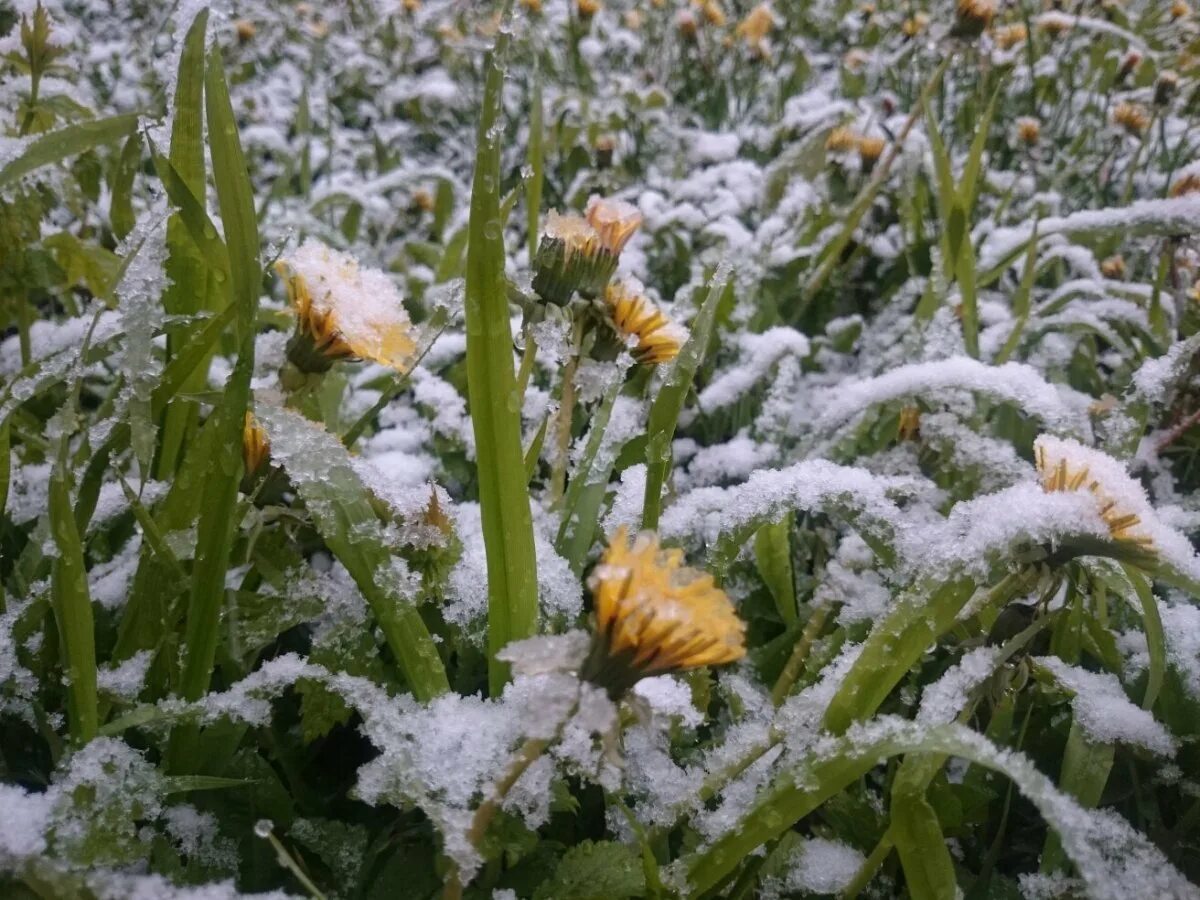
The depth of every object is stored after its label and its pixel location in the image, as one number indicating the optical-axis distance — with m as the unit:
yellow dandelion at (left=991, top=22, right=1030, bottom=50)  0.85
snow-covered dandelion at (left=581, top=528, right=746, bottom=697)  0.15
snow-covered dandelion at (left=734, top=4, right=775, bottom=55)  0.94
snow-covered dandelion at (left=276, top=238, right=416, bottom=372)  0.23
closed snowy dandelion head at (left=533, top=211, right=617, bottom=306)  0.23
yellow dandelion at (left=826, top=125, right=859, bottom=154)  0.62
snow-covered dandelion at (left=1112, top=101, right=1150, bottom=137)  0.60
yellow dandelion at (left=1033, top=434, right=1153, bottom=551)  0.18
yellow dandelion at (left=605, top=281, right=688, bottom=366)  0.25
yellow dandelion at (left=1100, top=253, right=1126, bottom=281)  0.51
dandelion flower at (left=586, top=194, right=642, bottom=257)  0.23
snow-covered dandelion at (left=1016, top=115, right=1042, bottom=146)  0.65
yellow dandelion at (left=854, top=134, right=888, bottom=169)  0.58
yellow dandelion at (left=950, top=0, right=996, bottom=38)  0.44
